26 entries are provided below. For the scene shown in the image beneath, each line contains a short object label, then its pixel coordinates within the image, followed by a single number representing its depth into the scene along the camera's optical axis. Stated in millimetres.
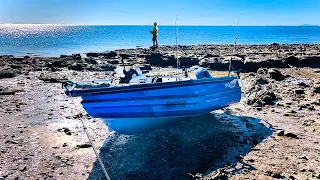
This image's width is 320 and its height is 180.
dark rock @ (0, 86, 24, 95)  13133
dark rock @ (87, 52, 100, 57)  25724
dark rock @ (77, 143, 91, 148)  7721
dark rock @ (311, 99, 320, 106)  10498
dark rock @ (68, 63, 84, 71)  19847
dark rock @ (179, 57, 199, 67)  19968
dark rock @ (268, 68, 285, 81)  14607
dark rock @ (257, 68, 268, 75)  16129
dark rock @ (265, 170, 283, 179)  5989
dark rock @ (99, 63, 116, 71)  20026
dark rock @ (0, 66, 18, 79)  16974
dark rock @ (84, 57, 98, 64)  21856
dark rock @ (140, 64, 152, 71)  18552
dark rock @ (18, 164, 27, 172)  6554
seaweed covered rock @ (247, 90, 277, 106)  10873
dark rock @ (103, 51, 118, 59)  25254
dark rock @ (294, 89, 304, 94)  11968
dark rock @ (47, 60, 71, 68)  21009
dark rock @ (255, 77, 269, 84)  13723
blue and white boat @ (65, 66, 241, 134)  7909
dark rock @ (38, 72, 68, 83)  16289
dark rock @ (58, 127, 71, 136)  8665
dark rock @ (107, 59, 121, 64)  22613
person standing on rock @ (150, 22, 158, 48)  20307
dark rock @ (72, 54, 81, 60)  23381
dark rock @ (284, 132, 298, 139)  7873
